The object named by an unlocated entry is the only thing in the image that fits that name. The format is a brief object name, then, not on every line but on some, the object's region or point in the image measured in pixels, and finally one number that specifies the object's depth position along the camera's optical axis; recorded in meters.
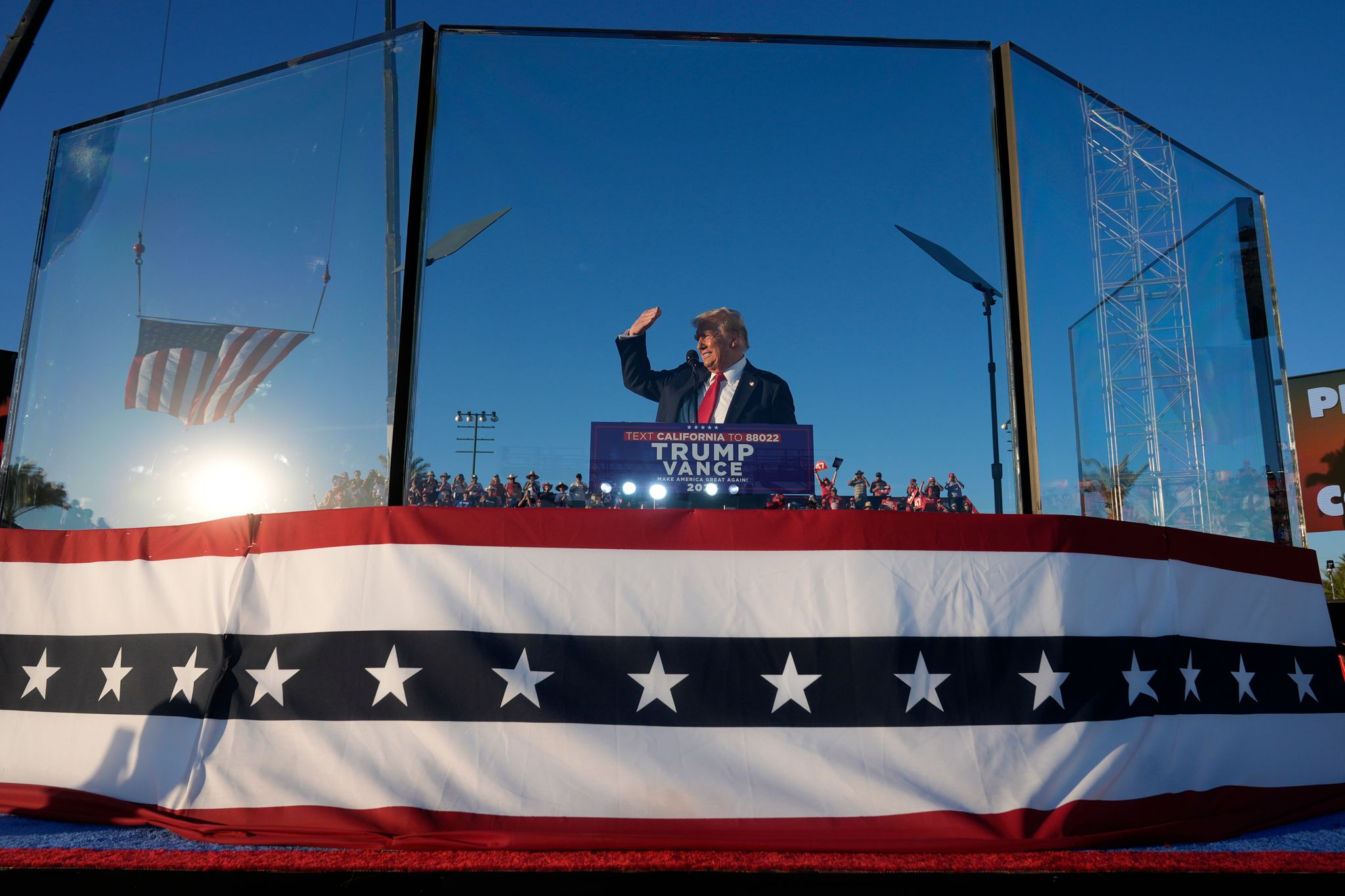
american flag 6.37
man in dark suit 6.99
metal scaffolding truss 6.10
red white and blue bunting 3.74
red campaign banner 18.72
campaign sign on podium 6.50
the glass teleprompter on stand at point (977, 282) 6.83
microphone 7.18
